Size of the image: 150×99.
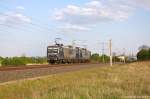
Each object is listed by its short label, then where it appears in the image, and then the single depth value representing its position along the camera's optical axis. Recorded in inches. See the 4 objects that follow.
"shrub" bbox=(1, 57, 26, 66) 2507.4
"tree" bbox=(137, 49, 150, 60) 4788.4
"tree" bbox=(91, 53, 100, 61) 5787.4
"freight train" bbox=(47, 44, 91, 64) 2297.0
